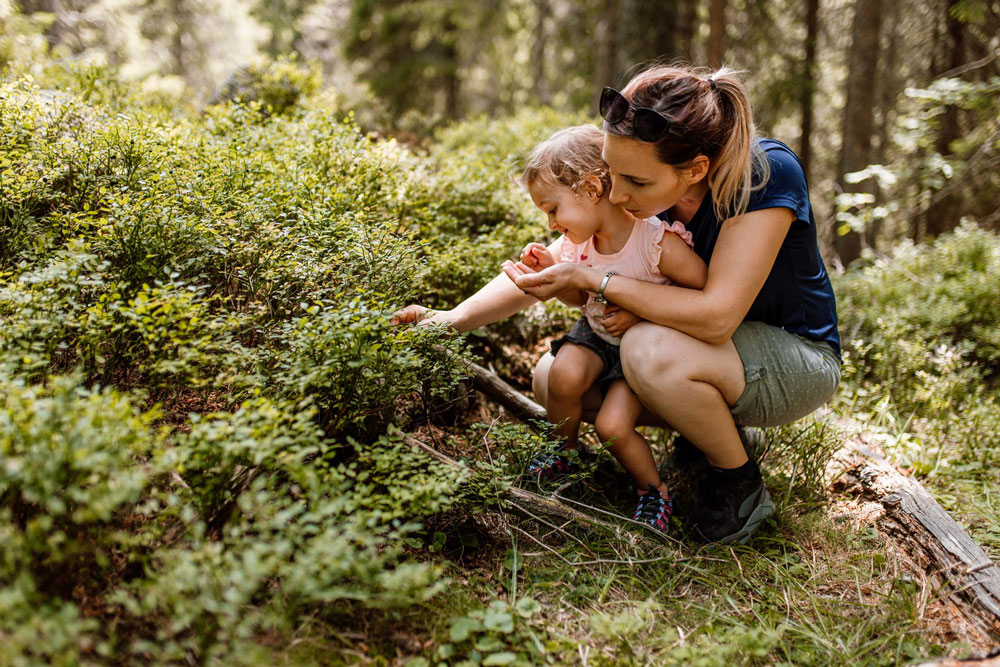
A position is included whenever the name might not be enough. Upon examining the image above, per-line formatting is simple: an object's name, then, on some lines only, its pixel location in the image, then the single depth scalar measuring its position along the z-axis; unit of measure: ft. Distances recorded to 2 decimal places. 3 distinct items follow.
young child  8.45
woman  7.72
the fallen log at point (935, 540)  7.17
